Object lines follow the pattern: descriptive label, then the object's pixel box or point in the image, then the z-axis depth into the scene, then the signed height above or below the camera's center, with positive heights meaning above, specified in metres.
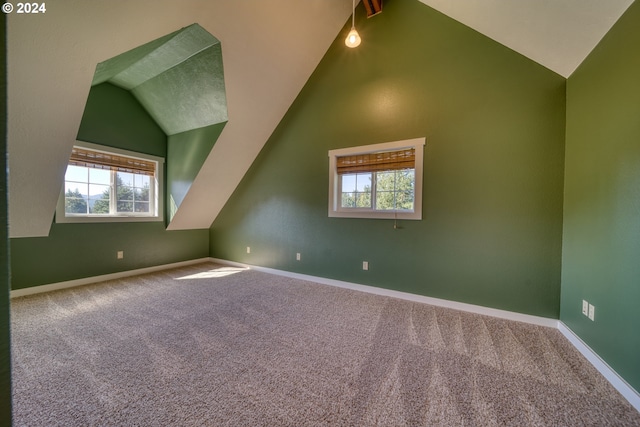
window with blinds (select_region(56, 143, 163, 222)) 3.38 +0.31
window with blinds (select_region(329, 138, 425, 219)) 2.98 +0.42
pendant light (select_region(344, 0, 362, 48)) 2.46 +1.77
